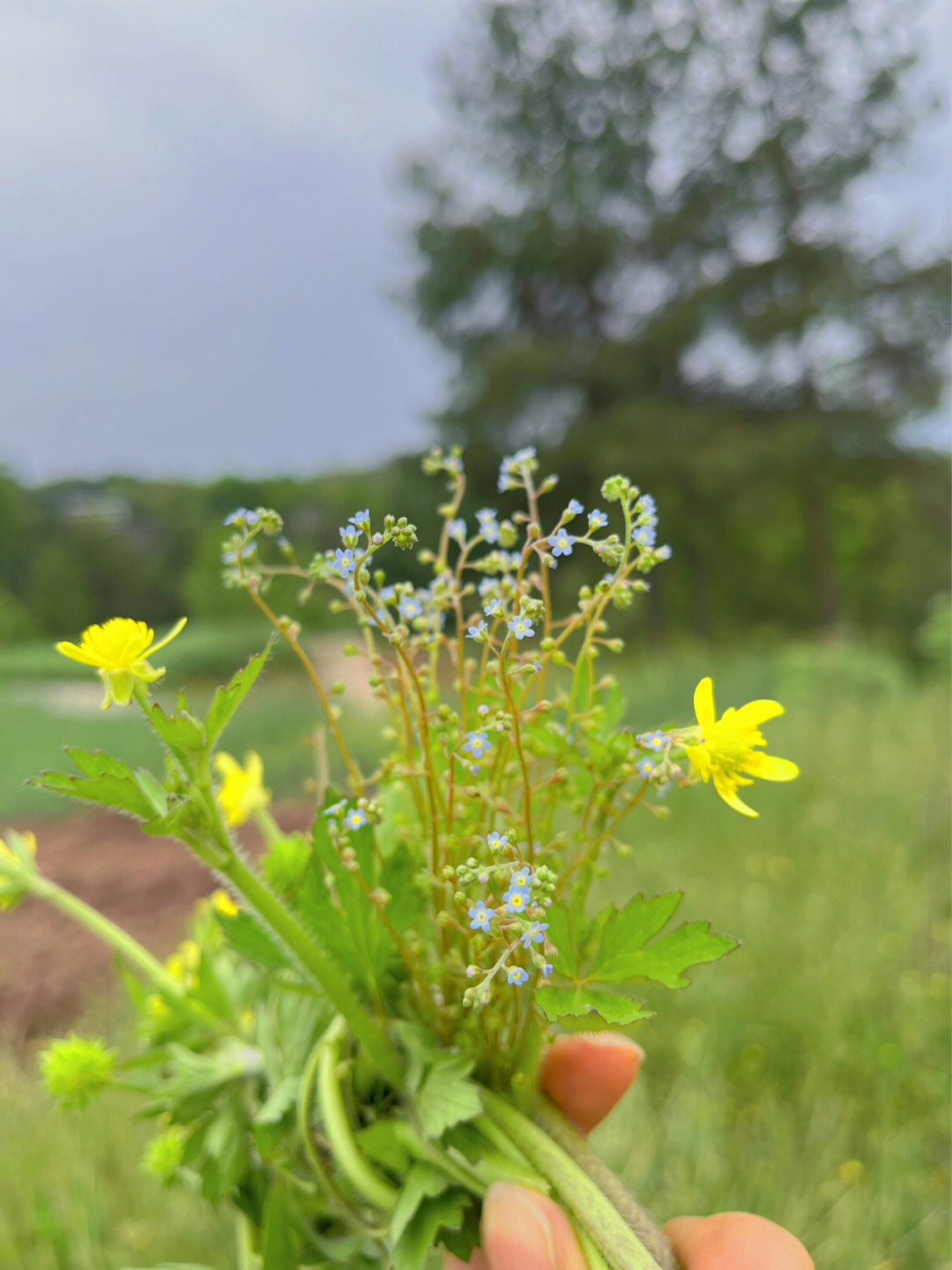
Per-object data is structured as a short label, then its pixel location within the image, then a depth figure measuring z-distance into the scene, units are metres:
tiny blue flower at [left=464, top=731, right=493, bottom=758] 0.24
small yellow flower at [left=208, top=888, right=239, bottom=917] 0.37
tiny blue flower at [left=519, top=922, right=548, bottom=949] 0.22
